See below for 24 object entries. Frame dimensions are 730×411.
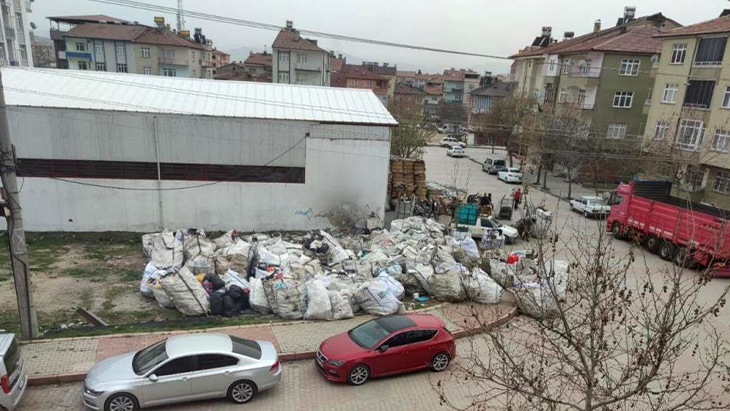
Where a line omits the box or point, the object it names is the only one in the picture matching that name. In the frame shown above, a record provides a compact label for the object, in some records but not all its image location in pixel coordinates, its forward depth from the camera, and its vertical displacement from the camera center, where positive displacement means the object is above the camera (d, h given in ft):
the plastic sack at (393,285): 41.68 -16.19
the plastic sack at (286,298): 38.58 -16.53
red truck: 54.39 -12.86
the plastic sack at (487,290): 42.22 -16.41
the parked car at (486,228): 65.67 -16.84
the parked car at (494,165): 126.11 -15.53
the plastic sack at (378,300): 39.88 -16.72
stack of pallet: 78.23 -12.79
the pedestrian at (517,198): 82.14 -15.52
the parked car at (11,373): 24.66 -15.75
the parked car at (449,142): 173.88 -13.91
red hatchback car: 30.48 -16.38
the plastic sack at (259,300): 39.60 -17.19
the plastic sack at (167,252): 46.42 -16.40
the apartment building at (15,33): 134.10 +12.93
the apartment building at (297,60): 182.09 +13.50
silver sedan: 26.21 -16.32
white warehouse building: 56.75 -8.44
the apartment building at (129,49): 182.29 +13.64
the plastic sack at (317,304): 38.40 -16.73
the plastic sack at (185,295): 38.19 -16.56
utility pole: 29.96 -10.33
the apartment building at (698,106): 85.10 +2.51
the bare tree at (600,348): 15.79 -17.29
